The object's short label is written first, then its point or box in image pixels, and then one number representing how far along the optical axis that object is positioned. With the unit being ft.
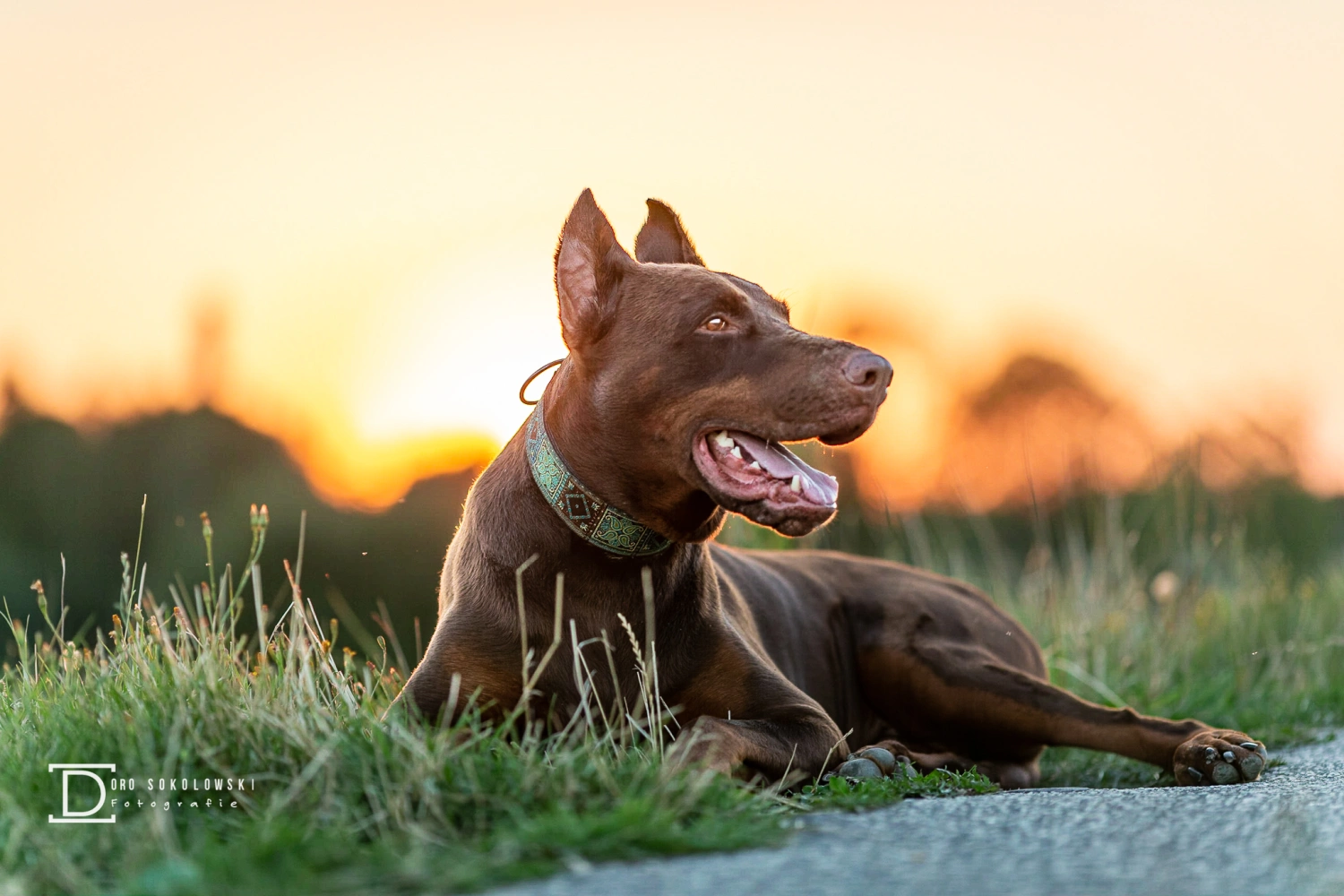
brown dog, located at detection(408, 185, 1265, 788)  13.48
